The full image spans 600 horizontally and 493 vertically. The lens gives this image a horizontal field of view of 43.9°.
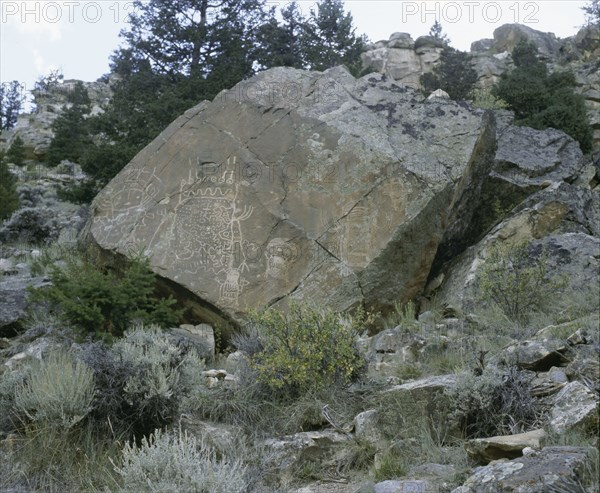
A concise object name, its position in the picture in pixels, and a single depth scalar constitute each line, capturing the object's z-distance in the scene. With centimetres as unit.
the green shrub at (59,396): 513
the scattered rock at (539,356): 538
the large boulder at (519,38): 3084
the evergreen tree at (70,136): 2075
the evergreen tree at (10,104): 3194
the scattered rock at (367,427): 501
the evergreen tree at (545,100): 1614
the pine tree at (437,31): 3412
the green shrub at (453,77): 2203
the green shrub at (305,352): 571
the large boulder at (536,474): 343
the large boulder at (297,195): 836
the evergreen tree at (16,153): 2052
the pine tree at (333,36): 2058
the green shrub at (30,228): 1209
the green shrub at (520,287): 689
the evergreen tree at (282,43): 1925
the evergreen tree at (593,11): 3044
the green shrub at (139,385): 536
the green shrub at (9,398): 536
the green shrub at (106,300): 722
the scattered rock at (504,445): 419
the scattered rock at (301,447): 485
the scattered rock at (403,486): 404
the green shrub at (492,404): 477
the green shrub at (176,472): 386
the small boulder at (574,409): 413
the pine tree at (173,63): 1598
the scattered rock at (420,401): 504
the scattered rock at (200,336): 747
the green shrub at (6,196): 1280
